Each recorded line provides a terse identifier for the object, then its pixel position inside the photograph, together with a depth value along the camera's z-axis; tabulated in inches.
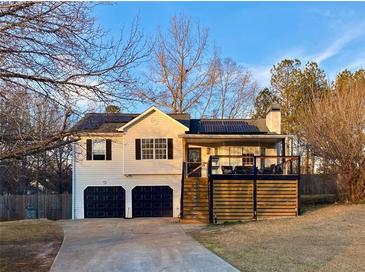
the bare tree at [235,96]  1396.4
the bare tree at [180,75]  1310.3
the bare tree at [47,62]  279.6
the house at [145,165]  887.1
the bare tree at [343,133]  838.5
